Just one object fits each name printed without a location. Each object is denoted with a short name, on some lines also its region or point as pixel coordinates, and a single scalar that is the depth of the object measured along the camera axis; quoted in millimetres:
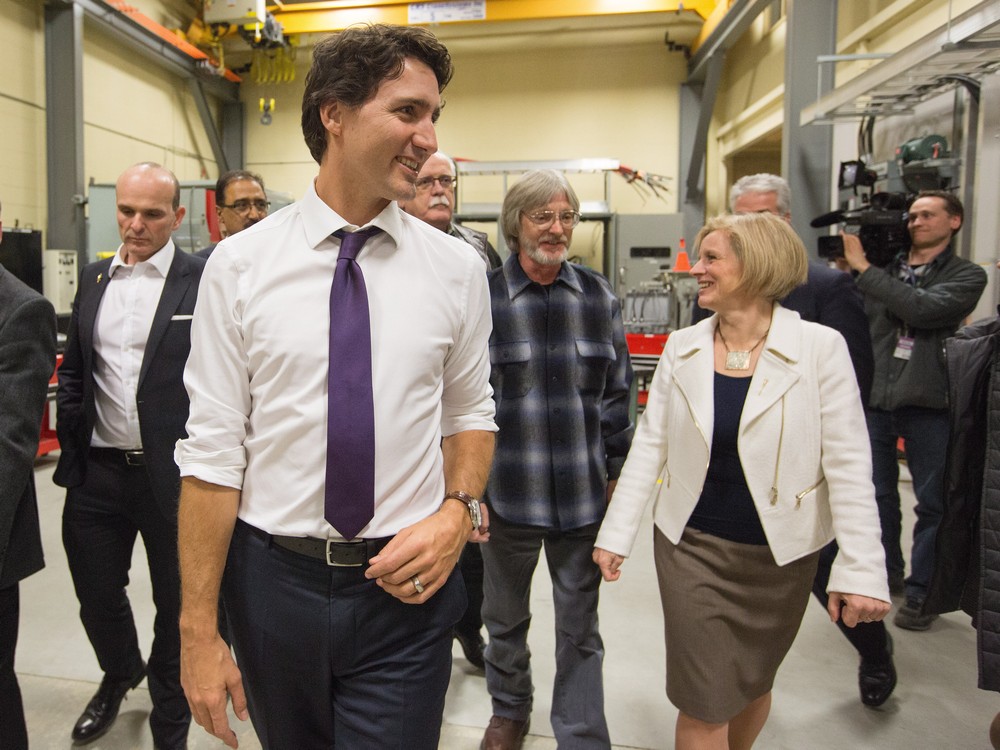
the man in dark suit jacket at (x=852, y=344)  2244
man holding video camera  2949
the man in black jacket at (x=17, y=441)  1552
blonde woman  1607
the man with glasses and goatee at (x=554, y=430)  1920
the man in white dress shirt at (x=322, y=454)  1057
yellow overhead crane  8031
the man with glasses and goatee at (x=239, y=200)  2645
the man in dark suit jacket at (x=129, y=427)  1933
